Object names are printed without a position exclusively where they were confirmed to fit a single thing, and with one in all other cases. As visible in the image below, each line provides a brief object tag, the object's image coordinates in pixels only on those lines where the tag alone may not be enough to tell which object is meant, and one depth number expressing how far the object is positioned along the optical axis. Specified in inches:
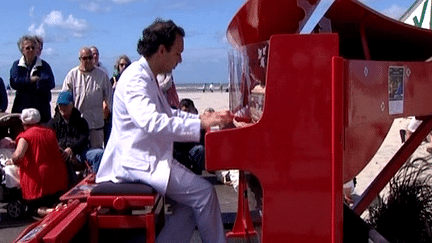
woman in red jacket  240.8
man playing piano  133.3
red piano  110.0
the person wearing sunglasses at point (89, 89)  310.2
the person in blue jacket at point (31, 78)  295.0
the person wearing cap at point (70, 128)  272.7
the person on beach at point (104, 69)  323.0
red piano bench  133.5
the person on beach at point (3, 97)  297.9
